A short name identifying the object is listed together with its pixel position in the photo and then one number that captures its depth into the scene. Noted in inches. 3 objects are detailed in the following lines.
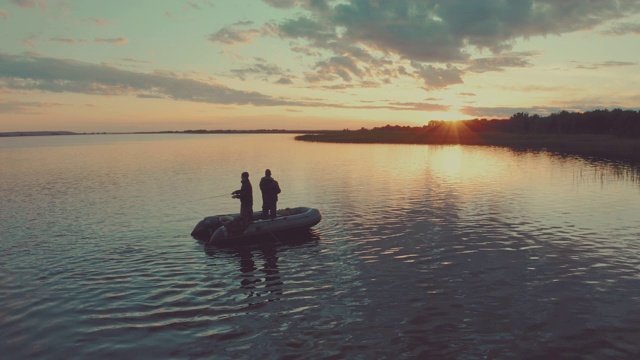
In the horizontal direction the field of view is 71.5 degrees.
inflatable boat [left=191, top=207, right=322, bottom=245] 797.2
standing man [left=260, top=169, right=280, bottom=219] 856.9
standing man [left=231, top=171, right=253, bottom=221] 826.8
